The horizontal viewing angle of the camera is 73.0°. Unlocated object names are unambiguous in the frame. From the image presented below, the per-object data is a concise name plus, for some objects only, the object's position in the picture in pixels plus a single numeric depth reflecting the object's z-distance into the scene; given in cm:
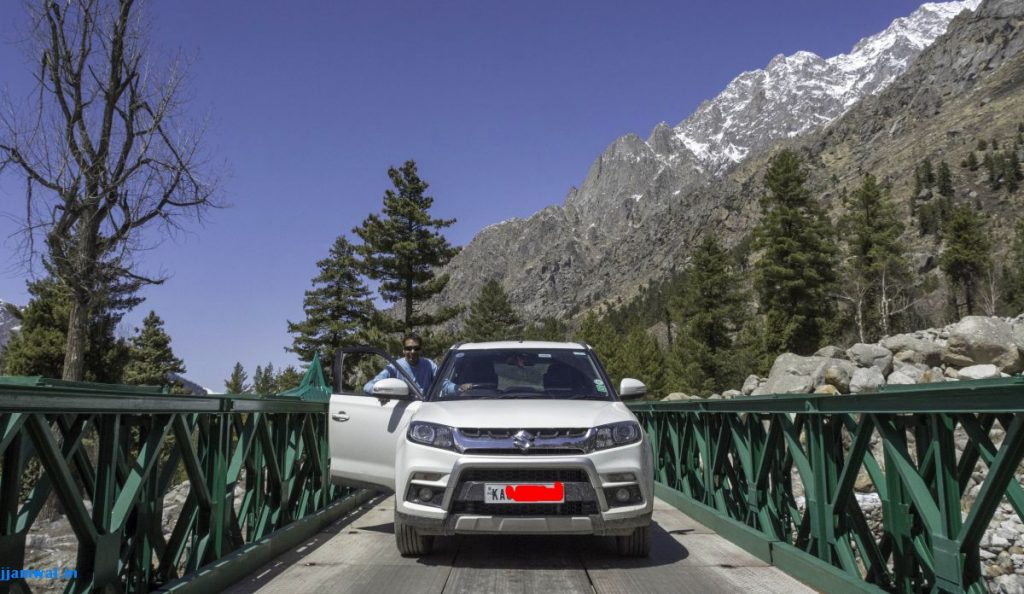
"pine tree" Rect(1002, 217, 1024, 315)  6938
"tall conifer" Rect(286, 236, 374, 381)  5731
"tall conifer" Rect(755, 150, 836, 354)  4462
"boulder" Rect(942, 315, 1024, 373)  2123
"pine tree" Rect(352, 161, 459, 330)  4353
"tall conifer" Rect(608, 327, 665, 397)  6462
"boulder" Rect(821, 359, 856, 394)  2291
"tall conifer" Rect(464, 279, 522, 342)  7300
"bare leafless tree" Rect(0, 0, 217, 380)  1659
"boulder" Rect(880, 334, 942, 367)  2378
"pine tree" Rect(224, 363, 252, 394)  10532
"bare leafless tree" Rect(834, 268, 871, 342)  4772
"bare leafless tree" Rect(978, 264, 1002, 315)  5597
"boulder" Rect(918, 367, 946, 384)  2115
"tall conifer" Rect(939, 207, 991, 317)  6738
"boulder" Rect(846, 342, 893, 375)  2351
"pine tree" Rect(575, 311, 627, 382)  6912
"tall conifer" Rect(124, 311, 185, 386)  5697
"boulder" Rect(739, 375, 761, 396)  3079
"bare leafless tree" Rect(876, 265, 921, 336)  4843
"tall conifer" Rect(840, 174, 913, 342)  4841
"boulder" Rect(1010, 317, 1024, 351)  2136
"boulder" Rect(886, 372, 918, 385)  2125
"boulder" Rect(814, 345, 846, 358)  2853
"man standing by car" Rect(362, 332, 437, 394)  865
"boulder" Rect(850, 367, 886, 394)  2154
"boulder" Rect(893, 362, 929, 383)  2187
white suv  473
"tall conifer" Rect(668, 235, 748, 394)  5112
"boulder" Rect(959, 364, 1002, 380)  1962
